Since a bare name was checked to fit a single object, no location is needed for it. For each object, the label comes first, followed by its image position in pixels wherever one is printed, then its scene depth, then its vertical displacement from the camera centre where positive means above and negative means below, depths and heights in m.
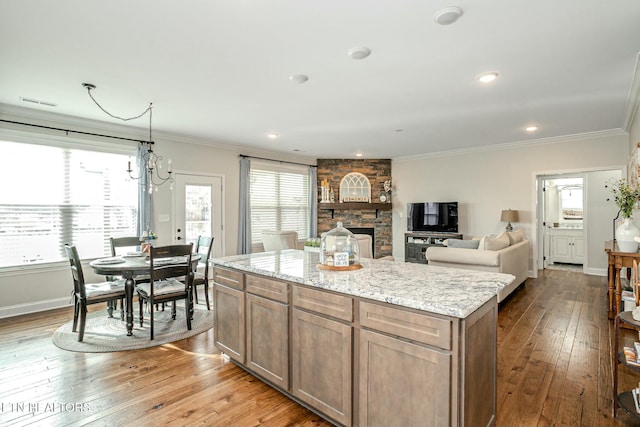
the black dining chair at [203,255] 4.23 -0.56
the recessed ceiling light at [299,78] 3.22 +1.33
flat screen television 7.36 -0.11
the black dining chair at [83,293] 3.36 -0.84
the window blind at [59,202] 4.27 +0.15
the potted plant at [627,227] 3.66 -0.17
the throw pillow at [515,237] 5.45 -0.43
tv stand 7.35 -0.68
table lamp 6.48 -0.08
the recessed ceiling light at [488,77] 3.18 +1.33
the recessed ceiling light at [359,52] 2.68 +1.32
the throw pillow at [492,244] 4.57 -0.45
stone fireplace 8.40 +0.03
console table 3.67 -0.72
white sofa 4.31 -0.62
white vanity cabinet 7.70 -0.80
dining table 3.40 -0.60
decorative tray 2.36 -0.40
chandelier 4.59 +0.71
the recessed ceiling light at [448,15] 2.14 +1.31
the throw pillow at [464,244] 4.87 -0.47
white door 5.82 +0.08
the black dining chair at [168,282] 3.39 -0.79
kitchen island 1.54 -0.71
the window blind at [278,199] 7.14 +0.31
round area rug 3.29 -1.32
